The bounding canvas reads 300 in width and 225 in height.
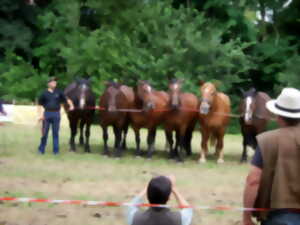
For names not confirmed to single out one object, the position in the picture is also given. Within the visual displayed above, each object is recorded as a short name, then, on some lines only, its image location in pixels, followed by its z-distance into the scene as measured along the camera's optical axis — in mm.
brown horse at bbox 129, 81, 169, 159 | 15320
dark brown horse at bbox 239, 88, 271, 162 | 14727
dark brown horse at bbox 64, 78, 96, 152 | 16330
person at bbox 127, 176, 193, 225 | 4457
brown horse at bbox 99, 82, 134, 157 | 15719
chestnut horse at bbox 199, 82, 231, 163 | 14812
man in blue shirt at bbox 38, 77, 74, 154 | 15070
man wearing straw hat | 4383
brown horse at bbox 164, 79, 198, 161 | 14938
